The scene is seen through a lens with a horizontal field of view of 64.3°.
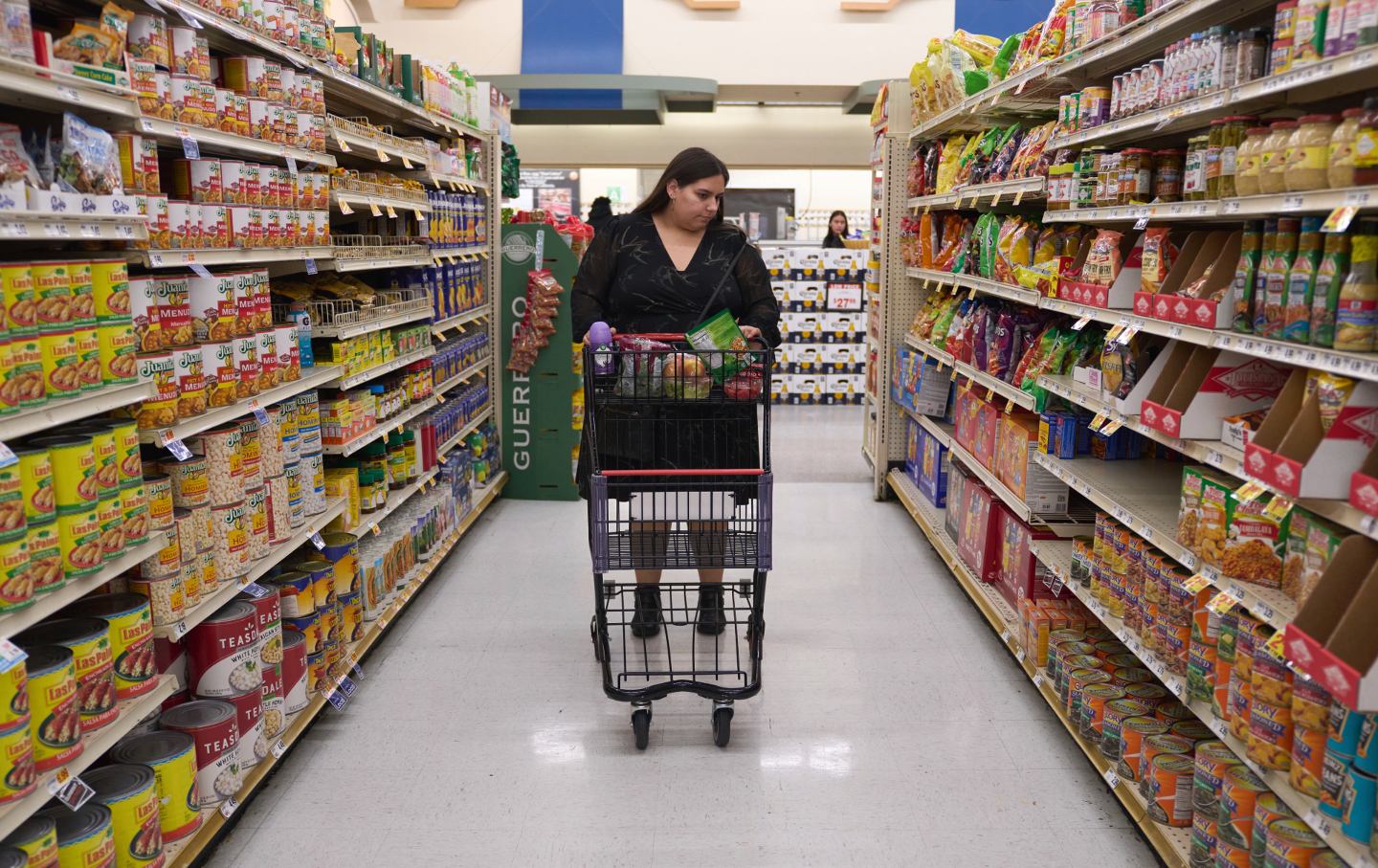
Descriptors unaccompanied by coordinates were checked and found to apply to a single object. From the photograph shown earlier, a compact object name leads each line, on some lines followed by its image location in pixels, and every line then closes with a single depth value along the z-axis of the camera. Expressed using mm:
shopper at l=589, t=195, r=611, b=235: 9797
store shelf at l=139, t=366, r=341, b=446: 2486
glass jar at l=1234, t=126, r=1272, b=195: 2254
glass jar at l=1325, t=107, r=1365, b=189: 1937
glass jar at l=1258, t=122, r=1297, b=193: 2164
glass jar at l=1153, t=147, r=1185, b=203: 2918
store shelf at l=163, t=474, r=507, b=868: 2584
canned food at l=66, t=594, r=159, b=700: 2326
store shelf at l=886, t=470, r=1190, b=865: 2643
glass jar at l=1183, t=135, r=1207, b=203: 2582
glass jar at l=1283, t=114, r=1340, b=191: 2039
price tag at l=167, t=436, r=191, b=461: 2458
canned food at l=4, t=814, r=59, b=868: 1987
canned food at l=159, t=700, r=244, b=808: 2670
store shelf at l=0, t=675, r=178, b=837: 1890
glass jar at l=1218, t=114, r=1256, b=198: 2420
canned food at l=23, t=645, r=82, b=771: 2008
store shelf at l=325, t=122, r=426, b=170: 3695
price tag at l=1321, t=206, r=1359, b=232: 1878
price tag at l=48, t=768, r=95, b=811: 2019
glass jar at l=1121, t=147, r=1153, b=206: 2998
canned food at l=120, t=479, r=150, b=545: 2283
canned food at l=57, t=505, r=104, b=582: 2086
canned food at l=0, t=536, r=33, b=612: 1892
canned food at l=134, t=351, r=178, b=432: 2447
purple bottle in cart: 3316
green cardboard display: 6383
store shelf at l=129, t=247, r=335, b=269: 2465
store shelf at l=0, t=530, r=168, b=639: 1913
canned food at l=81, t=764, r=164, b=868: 2281
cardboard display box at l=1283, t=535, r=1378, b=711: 1764
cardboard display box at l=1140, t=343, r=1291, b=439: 2537
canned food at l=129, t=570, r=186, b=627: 2489
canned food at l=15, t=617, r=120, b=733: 2182
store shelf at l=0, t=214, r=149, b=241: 1883
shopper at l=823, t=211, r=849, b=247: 11266
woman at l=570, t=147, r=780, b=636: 3725
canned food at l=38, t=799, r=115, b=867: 2139
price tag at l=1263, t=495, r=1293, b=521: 2129
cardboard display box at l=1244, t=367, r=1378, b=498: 1964
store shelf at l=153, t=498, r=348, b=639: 2564
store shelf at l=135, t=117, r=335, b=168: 2464
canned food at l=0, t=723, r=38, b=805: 1881
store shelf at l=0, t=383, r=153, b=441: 1905
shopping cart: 3285
